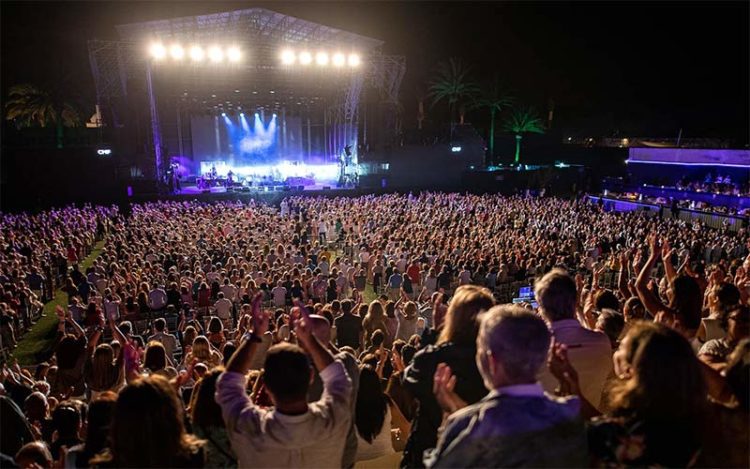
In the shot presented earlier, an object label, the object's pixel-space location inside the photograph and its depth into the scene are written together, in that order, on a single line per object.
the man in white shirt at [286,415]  2.12
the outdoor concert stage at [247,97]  28.11
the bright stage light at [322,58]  28.61
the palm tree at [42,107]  32.62
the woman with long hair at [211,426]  2.34
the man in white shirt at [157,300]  9.48
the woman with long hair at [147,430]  1.95
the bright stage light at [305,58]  28.00
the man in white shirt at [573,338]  2.77
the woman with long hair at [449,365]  2.48
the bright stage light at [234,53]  26.34
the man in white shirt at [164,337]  6.60
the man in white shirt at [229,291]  10.12
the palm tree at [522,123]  47.69
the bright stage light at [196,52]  25.94
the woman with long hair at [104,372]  4.54
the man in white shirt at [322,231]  18.89
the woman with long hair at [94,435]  2.29
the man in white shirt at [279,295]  10.12
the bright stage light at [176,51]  25.48
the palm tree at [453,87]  46.84
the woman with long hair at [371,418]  3.40
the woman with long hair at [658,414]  1.84
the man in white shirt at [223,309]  9.32
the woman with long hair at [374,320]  6.19
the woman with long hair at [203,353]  5.33
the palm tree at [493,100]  46.62
